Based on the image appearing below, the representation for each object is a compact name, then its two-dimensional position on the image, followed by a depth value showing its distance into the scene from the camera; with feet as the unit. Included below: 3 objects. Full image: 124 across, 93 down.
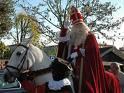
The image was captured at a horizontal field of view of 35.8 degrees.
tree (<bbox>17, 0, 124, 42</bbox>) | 43.53
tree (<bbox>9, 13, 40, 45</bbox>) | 86.18
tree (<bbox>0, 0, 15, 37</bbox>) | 45.71
